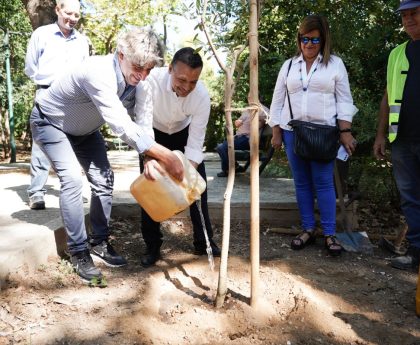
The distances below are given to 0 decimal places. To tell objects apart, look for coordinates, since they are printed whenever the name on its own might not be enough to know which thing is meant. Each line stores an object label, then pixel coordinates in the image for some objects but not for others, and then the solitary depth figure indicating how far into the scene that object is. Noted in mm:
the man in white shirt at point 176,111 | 2660
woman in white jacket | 3240
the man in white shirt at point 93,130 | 2486
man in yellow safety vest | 3053
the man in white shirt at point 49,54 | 3783
